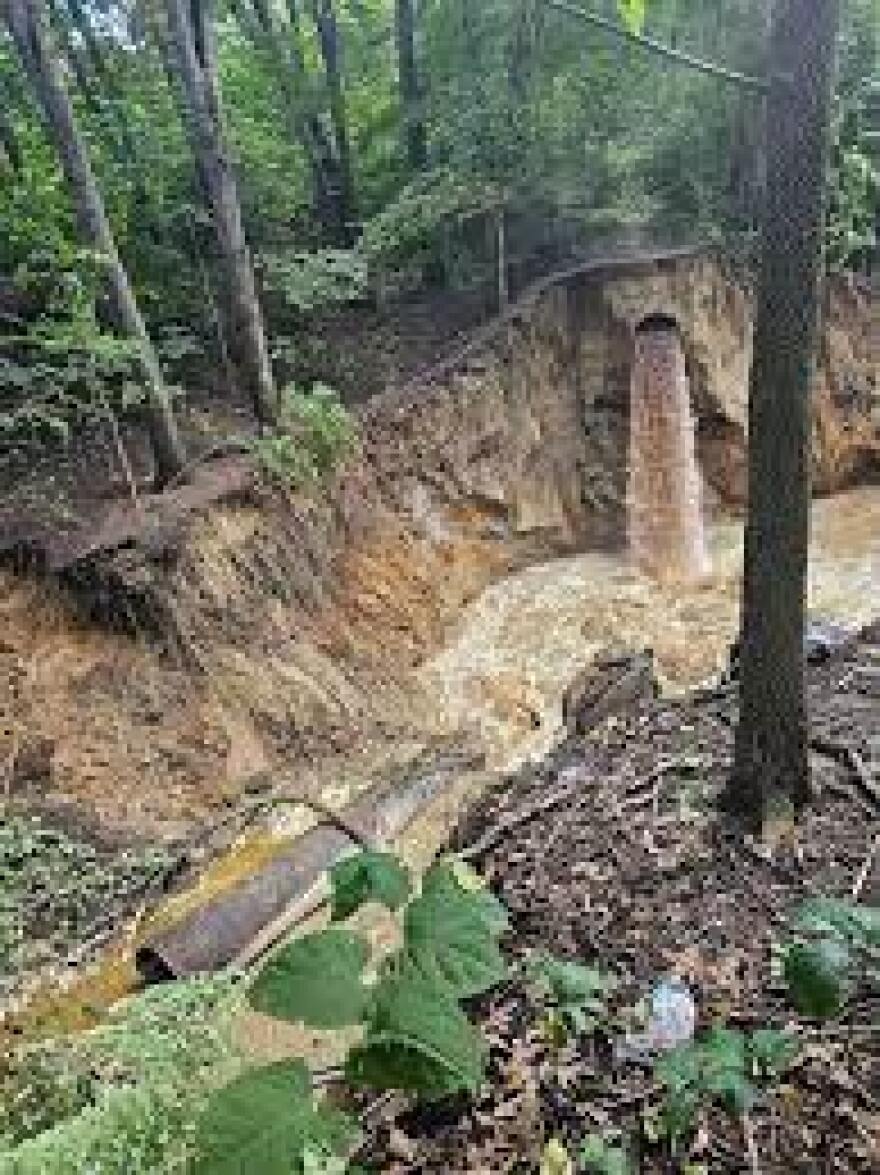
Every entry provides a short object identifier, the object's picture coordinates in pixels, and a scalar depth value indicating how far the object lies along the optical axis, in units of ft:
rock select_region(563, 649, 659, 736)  25.46
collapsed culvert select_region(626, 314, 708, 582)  46.24
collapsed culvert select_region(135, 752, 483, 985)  19.51
